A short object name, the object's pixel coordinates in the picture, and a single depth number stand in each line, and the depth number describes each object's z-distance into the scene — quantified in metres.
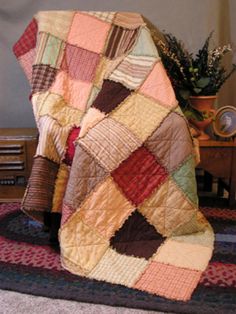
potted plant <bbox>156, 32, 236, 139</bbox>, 1.88
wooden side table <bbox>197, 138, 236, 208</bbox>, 1.85
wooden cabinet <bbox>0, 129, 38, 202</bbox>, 1.93
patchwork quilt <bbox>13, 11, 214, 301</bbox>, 1.39
